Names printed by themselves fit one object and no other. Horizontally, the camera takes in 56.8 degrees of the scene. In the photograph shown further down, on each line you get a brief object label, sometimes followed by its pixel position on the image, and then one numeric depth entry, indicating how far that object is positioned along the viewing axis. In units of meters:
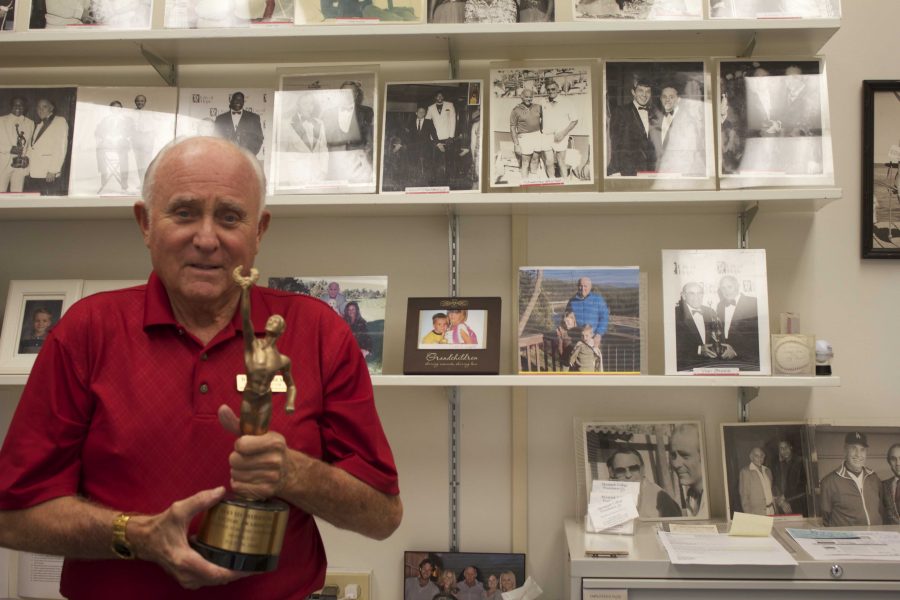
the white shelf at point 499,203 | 2.06
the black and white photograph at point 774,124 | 2.11
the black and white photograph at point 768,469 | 2.20
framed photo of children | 2.13
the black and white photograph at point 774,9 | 2.08
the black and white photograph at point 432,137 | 2.18
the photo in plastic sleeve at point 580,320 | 2.12
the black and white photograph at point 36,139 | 2.24
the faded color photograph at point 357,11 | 2.17
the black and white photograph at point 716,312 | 2.09
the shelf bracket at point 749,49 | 2.19
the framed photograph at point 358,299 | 2.22
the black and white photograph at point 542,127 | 2.16
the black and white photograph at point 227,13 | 2.19
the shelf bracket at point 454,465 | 2.32
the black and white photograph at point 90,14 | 2.23
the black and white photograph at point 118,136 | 2.21
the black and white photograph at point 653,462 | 2.23
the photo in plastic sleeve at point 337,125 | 2.18
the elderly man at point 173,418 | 1.24
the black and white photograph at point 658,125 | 2.13
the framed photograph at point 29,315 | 2.24
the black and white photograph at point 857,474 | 2.18
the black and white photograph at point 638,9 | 2.13
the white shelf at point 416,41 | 2.08
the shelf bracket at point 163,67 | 2.29
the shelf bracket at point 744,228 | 2.29
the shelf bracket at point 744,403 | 2.28
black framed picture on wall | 2.29
